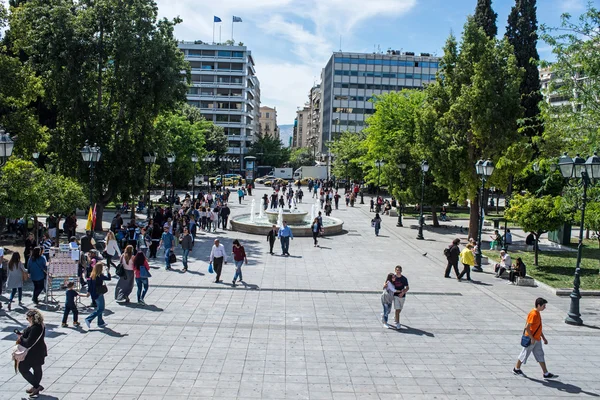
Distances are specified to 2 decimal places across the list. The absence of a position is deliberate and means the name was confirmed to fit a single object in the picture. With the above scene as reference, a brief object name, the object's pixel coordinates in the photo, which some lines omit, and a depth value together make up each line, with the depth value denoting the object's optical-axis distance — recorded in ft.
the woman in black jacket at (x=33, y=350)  26.53
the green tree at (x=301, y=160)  353.72
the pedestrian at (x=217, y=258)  53.78
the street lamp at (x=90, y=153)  63.67
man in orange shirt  31.83
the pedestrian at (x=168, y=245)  60.29
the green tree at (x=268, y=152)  315.37
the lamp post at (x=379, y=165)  129.63
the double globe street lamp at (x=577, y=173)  44.09
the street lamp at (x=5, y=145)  46.83
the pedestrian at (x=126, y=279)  43.83
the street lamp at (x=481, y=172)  64.69
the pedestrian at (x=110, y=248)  56.44
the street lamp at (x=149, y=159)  86.69
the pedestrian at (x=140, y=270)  44.65
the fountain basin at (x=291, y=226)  92.04
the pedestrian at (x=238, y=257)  53.36
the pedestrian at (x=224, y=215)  96.27
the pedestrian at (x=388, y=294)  40.01
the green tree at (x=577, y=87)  60.70
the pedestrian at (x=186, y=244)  59.57
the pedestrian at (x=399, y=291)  39.99
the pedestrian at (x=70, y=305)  37.22
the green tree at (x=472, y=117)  83.35
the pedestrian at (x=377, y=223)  95.30
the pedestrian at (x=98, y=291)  37.73
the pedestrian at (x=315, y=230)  80.84
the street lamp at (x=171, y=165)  116.88
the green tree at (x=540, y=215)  67.82
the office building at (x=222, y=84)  304.71
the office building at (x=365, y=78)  294.66
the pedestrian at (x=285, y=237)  70.95
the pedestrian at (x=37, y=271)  43.55
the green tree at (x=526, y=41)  143.54
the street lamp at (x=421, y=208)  90.26
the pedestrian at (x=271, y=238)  72.54
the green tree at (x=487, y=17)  130.41
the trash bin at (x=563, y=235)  90.02
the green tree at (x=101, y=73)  82.43
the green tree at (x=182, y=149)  145.38
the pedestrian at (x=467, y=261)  59.78
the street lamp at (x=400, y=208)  110.21
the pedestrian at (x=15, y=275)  42.04
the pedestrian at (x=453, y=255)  60.13
